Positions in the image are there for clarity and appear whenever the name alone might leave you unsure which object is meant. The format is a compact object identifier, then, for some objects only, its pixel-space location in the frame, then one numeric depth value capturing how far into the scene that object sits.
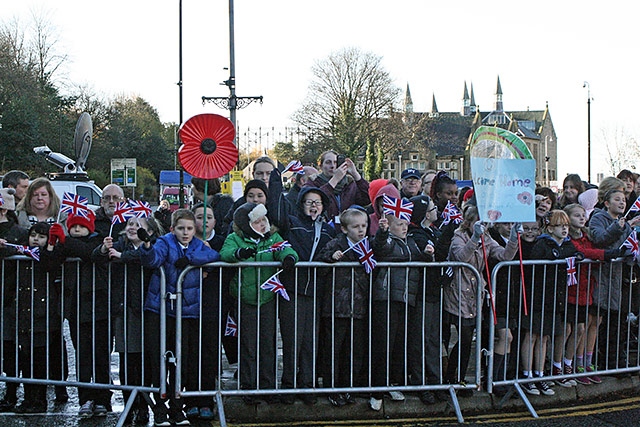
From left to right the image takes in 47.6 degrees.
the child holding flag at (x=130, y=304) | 5.84
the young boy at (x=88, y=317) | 5.90
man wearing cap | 8.16
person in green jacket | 5.88
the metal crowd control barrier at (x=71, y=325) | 5.88
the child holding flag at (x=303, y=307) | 5.98
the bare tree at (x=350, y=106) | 62.78
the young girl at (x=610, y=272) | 6.89
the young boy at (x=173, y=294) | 5.73
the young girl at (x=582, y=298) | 6.73
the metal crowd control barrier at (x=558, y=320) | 6.34
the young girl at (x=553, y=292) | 6.46
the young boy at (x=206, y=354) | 5.83
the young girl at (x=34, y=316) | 5.98
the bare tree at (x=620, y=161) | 44.36
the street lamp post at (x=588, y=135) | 39.66
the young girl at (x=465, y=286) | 6.18
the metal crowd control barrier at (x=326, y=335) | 5.86
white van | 19.47
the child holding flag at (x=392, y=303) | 6.04
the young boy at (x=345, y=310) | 6.01
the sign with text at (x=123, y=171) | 27.50
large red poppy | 6.65
